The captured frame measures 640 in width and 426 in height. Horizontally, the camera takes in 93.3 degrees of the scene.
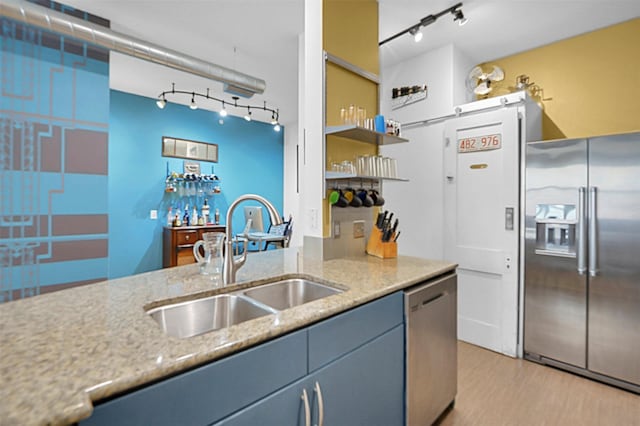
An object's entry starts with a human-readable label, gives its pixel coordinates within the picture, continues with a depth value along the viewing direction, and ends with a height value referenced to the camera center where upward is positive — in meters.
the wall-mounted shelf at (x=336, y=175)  1.93 +0.25
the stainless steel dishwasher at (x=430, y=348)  1.54 -0.75
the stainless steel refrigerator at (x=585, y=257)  2.12 -0.32
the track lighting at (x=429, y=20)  2.53 +1.71
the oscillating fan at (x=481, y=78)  3.14 +1.46
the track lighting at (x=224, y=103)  4.46 +1.84
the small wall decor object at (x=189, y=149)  5.10 +1.12
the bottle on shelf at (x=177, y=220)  5.10 -0.13
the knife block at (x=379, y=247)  2.13 -0.24
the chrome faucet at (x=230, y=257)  1.42 -0.21
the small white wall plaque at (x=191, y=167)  5.29 +0.80
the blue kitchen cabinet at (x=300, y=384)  0.71 -0.51
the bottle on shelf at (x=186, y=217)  5.26 -0.08
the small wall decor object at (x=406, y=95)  3.29 +1.34
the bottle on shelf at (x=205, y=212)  5.46 +0.00
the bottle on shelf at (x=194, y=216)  5.32 -0.06
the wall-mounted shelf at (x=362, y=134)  1.90 +0.55
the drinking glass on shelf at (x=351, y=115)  2.13 +0.70
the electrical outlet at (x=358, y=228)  2.26 -0.11
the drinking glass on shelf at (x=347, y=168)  2.06 +0.31
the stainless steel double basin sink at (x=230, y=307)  1.19 -0.41
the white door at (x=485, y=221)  2.61 -0.06
